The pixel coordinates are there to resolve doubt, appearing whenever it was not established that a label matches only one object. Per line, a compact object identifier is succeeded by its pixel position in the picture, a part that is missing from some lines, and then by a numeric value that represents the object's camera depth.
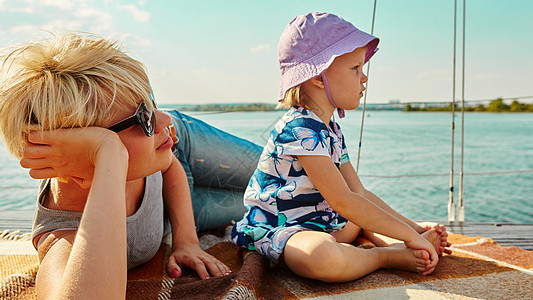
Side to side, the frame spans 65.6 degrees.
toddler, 1.27
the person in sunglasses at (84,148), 0.80
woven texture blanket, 1.11
